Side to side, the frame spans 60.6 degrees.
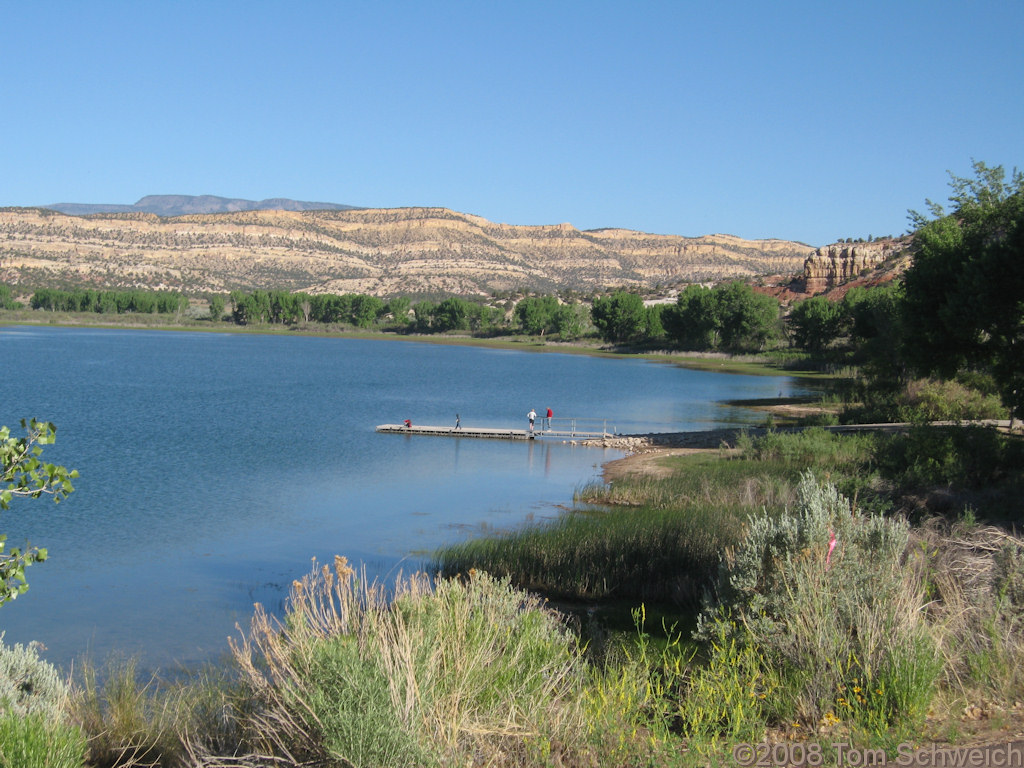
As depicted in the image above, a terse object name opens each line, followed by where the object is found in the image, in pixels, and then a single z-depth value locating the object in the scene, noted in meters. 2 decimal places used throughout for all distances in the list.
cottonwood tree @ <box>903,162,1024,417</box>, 22.78
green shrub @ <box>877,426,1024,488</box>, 16.64
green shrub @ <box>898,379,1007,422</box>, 29.58
